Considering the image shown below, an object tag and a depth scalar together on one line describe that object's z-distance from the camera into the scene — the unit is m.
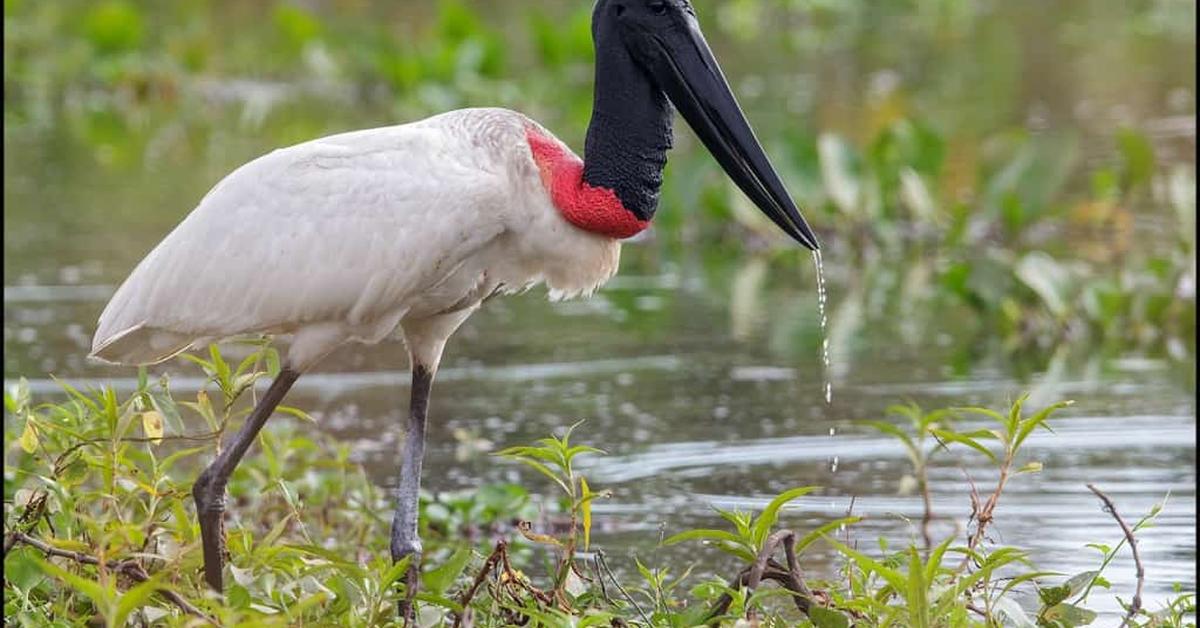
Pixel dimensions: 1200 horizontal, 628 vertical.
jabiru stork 9.05
